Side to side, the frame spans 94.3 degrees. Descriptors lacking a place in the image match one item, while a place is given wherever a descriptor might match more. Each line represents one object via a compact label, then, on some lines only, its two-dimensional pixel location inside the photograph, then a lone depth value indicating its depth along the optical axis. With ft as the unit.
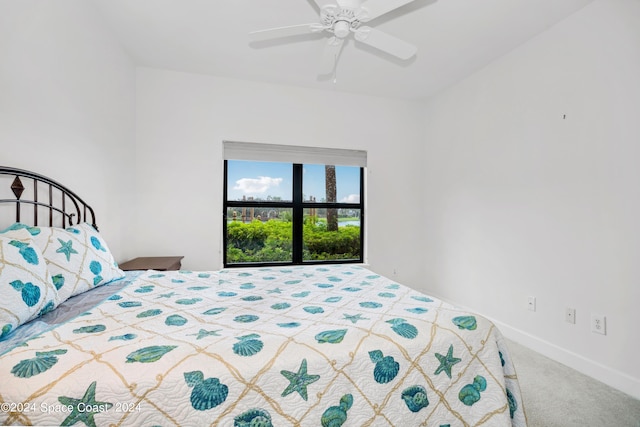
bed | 2.62
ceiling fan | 5.18
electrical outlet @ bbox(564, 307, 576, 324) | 7.15
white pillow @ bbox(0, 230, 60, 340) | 3.25
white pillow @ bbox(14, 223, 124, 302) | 4.39
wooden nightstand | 7.84
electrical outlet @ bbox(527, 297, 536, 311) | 8.13
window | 11.21
